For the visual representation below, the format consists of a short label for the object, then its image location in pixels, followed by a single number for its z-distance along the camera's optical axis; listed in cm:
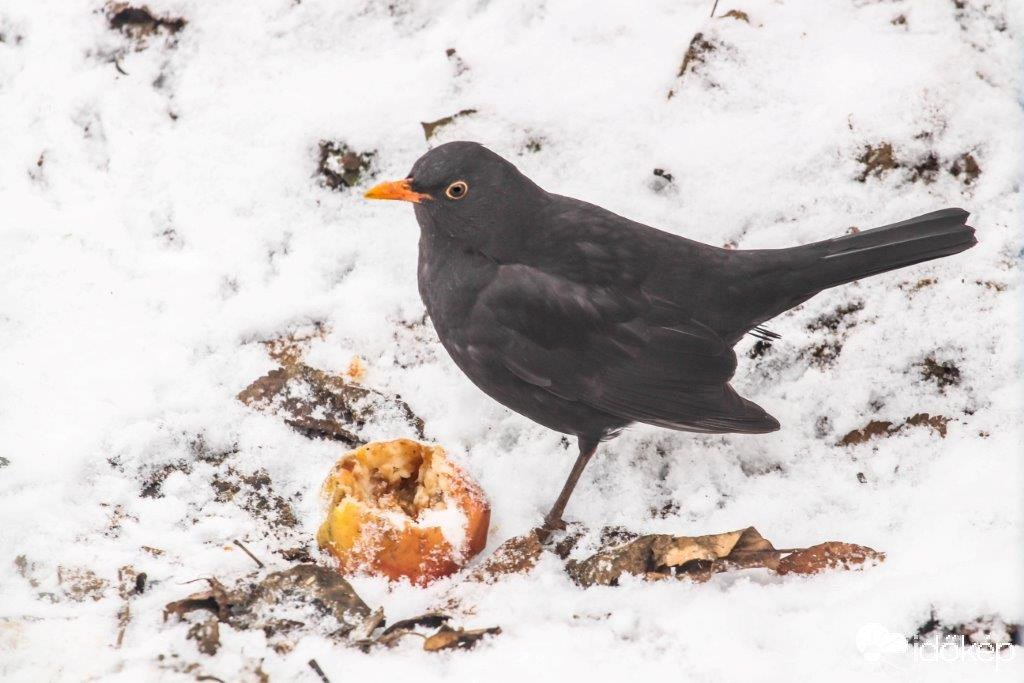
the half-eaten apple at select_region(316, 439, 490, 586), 595
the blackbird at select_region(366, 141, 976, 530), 659
